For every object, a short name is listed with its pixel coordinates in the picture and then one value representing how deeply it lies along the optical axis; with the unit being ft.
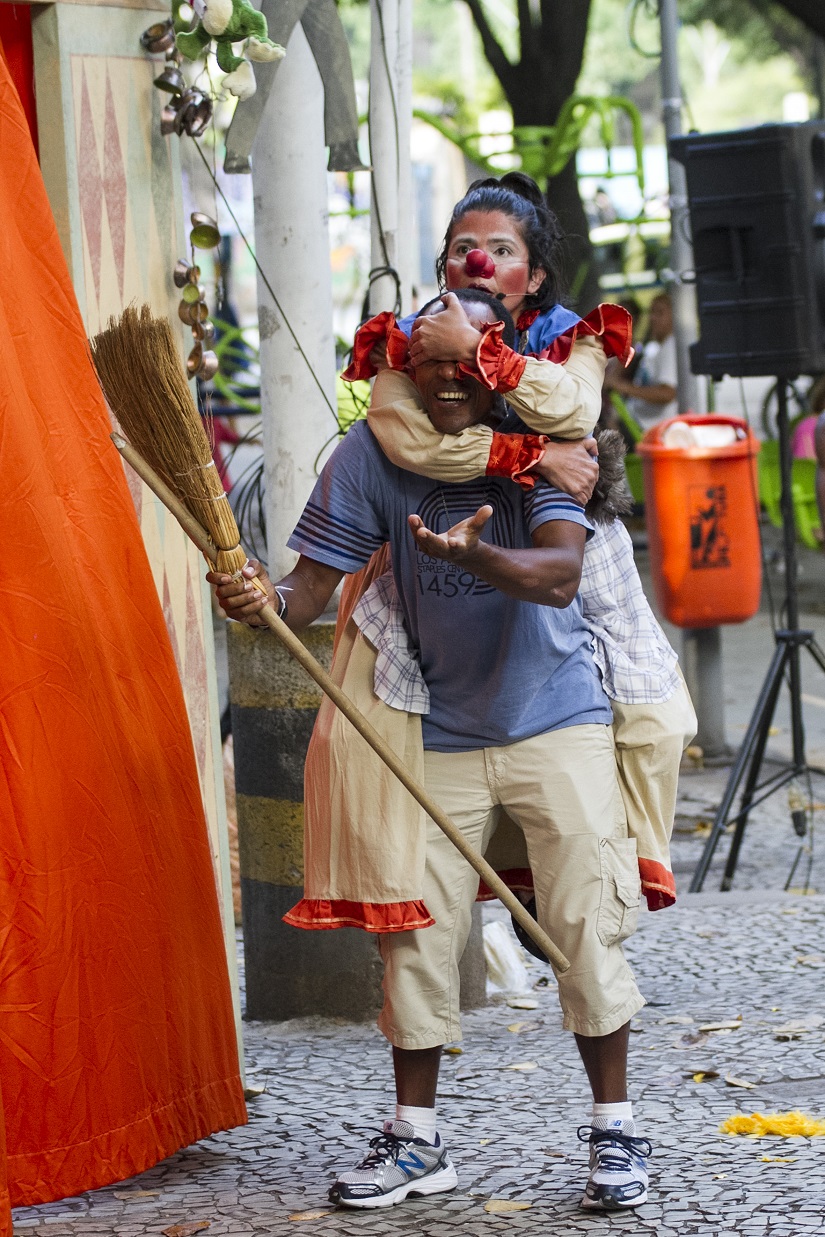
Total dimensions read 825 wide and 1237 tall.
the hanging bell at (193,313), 26.32
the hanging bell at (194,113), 25.22
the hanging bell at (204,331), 26.32
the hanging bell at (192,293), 26.21
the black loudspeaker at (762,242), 42.34
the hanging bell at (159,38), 24.88
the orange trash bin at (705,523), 49.06
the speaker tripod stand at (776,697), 41.01
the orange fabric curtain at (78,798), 21.75
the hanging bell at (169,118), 25.39
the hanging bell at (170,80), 25.07
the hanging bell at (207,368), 26.50
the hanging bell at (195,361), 26.43
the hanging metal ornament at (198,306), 26.22
